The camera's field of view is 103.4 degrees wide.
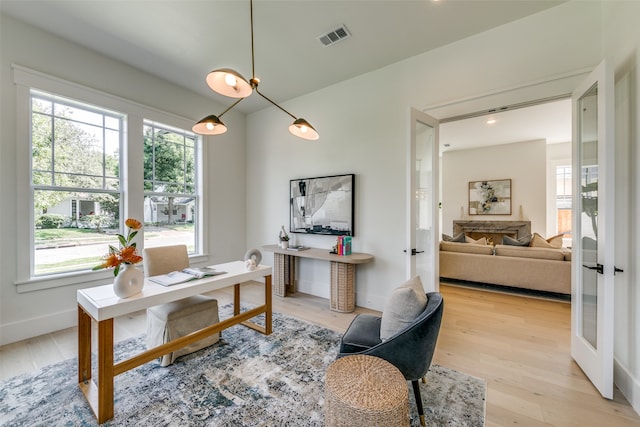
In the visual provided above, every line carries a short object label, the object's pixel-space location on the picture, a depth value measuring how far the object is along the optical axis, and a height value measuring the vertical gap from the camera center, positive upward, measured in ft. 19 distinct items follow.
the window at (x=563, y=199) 21.63 +1.12
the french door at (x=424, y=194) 8.57 +0.66
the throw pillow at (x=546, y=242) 14.15 -1.74
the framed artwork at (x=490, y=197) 22.03 +1.35
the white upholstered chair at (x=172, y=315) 7.16 -3.04
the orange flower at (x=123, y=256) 5.63 -0.98
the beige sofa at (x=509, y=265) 12.30 -2.81
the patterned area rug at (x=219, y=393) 5.36 -4.35
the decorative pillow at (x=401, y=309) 5.22 -2.03
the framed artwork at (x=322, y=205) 12.16 +0.40
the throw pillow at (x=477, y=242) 16.28 -1.91
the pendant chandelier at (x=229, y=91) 5.95 +3.13
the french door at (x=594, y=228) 5.86 -0.43
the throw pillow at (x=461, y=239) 16.28 -1.72
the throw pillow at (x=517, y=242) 14.48 -1.71
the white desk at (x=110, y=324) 5.30 -2.64
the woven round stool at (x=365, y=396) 3.76 -2.86
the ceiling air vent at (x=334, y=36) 8.84 +6.40
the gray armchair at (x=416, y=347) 4.86 -2.65
